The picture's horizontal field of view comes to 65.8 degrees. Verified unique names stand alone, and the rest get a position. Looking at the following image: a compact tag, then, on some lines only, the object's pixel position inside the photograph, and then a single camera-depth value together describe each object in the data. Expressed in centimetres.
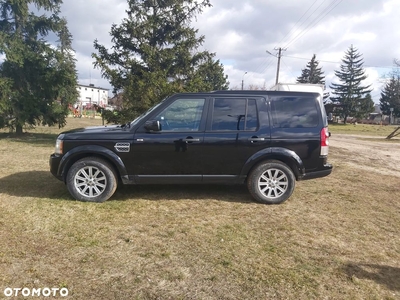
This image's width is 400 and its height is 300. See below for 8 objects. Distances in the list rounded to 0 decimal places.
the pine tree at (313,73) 6084
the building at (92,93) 9834
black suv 499
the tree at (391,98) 6364
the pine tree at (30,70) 1445
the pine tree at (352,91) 5812
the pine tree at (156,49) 1303
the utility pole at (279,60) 3381
